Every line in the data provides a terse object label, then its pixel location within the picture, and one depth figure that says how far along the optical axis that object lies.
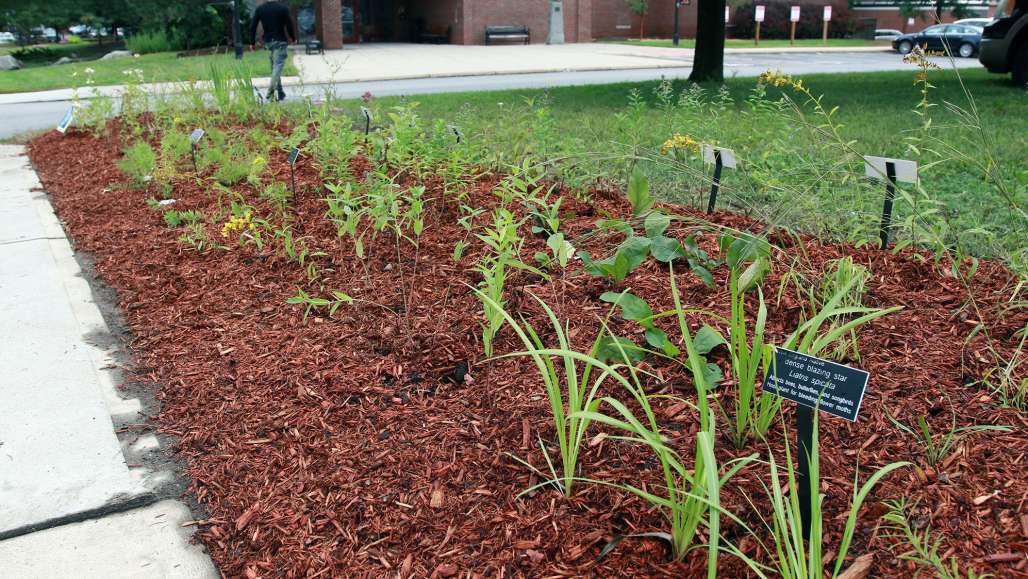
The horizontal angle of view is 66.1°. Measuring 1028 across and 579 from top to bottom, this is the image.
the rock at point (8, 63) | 24.03
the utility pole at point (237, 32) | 22.12
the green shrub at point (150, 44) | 26.05
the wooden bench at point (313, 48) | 27.20
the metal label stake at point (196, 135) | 6.16
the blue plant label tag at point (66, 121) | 8.63
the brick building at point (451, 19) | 31.00
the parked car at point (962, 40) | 31.02
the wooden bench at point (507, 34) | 33.81
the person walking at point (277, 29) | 13.57
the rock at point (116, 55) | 25.77
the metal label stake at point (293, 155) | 5.05
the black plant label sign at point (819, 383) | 1.94
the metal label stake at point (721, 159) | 4.12
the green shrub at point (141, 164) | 6.39
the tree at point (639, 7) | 38.75
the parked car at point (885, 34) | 41.33
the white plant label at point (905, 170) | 3.34
